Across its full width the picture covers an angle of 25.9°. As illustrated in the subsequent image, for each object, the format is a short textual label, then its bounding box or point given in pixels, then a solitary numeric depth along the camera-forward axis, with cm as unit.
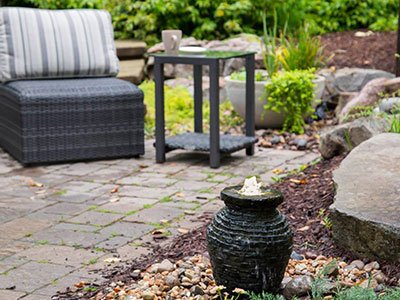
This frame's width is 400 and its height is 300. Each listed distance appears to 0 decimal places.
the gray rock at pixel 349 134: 557
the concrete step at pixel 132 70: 843
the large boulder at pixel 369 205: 364
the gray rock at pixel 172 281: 364
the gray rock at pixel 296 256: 390
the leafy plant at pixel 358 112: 602
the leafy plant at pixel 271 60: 762
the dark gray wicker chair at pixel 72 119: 619
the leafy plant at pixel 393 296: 314
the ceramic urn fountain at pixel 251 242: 334
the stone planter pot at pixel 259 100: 741
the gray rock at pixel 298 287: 343
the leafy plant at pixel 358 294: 313
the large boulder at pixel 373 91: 695
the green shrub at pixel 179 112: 757
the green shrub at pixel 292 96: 721
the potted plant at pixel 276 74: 742
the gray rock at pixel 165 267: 384
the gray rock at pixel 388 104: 590
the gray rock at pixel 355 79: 799
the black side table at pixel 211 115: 609
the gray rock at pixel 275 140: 701
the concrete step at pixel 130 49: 900
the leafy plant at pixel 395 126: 519
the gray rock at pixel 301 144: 681
